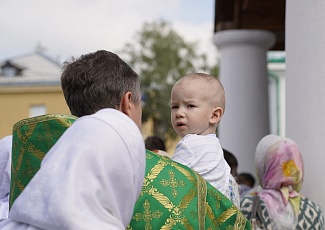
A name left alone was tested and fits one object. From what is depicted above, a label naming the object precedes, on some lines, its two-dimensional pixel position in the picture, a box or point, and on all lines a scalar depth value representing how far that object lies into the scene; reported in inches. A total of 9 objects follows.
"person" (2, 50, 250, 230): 100.2
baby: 122.8
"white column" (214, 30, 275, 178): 378.9
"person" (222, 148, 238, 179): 219.3
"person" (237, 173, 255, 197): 323.3
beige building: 1444.4
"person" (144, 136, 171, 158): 251.6
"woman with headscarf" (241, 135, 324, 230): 164.4
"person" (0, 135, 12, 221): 165.6
